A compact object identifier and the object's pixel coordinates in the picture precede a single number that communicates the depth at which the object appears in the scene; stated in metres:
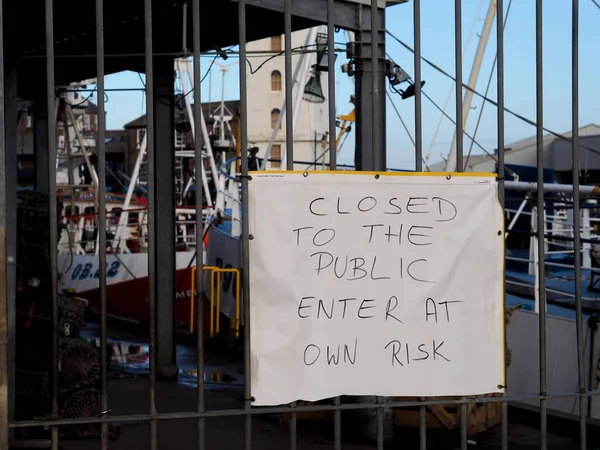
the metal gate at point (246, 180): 3.98
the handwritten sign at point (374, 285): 4.20
